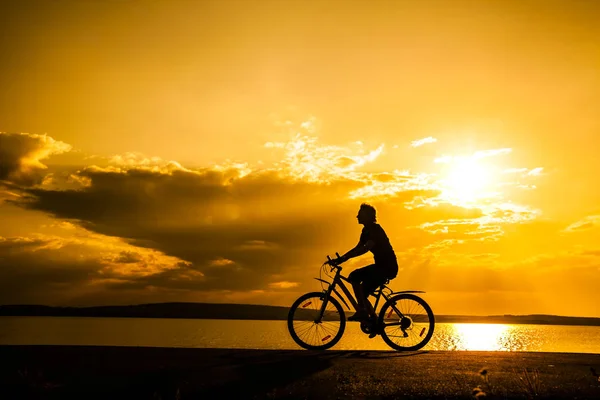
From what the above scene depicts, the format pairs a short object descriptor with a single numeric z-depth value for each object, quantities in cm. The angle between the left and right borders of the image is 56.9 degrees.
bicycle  1141
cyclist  1106
